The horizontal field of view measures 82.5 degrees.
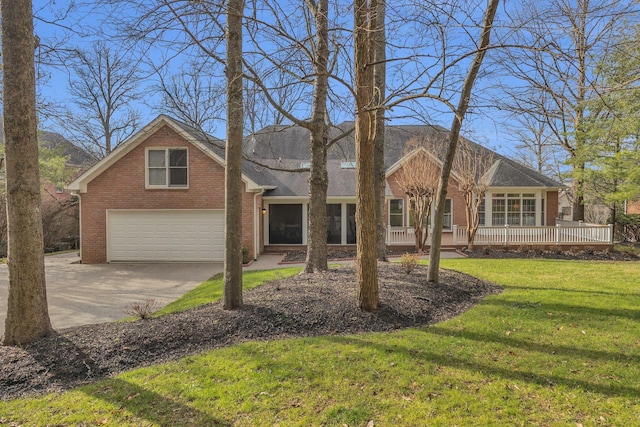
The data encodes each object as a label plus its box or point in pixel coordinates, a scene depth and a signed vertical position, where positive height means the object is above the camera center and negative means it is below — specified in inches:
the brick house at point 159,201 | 530.9 +17.3
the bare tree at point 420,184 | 537.9 +43.8
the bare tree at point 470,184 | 548.1 +44.1
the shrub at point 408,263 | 325.7 -45.3
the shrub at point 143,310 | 222.4 -64.2
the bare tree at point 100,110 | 840.9 +259.7
